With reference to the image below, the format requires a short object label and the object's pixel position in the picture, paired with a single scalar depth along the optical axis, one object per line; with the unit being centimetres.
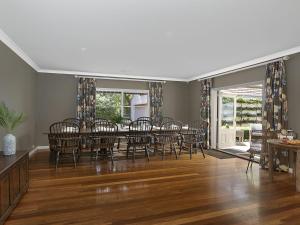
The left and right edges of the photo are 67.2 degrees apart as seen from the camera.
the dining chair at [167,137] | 581
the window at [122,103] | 761
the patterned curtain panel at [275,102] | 458
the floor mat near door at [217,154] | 596
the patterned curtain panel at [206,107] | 704
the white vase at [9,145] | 301
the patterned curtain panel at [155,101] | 791
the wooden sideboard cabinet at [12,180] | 229
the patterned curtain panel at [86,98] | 701
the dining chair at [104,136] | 512
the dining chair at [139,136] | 554
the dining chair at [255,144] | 477
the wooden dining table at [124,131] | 516
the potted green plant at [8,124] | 302
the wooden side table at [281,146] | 349
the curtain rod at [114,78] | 728
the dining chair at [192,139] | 602
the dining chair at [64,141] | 475
